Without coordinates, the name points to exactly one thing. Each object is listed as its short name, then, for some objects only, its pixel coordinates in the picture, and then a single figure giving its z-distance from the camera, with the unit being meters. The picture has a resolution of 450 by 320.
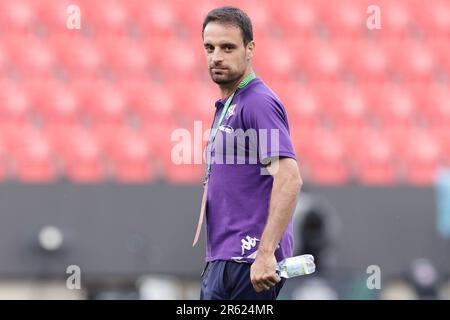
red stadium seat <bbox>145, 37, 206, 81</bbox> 11.56
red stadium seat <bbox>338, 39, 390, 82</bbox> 12.33
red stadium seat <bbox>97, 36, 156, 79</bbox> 11.40
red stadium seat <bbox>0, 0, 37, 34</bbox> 11.55
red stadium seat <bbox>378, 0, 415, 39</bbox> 12.98
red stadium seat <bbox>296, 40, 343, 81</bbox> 12.20
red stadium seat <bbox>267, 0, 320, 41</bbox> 12.62
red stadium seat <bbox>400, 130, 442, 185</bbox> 10.91
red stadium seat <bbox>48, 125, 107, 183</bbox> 9.95
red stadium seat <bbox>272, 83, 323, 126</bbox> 11.45
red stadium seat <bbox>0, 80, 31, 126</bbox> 10.41
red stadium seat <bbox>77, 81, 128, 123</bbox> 10.81
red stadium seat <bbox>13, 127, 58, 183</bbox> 9.64
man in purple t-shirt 3.97
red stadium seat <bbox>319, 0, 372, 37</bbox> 12.80
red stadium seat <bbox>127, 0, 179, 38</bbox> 12.08
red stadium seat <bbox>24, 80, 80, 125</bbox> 10.63
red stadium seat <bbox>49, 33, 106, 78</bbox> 11.28
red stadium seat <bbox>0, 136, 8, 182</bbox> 9.59
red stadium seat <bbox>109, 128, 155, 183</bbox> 10.12
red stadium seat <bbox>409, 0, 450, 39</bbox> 13.21
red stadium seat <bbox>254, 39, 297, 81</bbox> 12.02
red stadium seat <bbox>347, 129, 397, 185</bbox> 10.87
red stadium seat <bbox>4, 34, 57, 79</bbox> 11.09
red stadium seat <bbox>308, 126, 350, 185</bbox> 10.67
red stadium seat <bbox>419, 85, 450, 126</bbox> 12.02
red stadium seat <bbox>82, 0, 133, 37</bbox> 11.90
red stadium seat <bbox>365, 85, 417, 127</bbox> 11.78
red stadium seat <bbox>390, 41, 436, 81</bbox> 12.56
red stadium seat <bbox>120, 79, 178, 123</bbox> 10.86
